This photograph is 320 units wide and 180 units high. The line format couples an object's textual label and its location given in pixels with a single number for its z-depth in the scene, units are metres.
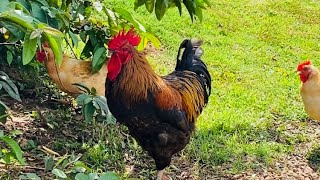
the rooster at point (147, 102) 3.55
